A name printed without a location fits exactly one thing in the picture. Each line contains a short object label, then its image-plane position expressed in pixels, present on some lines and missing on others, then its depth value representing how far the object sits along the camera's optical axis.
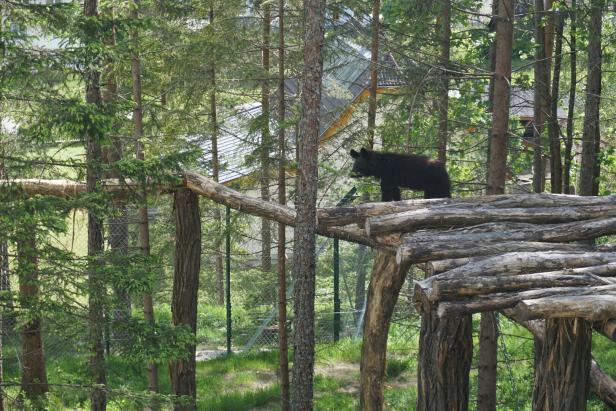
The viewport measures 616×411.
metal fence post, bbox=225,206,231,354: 30.84
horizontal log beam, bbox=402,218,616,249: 14.98
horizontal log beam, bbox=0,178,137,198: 19.67
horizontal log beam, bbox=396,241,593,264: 14.20
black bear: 22.06
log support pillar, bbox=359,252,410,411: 19.47
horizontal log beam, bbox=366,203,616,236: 16.11
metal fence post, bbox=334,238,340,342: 31.58
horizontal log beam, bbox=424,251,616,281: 12.62
